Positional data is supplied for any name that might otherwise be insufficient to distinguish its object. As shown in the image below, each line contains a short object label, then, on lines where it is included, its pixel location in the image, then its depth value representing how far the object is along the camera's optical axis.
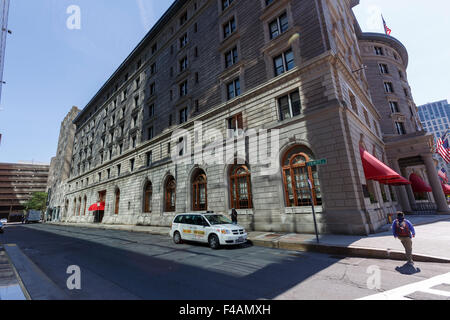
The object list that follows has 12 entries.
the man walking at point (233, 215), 15.17
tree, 78.00
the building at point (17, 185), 98.81
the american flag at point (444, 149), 19.77
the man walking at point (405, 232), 6.49
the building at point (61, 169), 57.50
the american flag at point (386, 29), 32.33
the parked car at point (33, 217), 58.56
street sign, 10.02
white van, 10.35
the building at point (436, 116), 135.38
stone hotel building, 12.85
